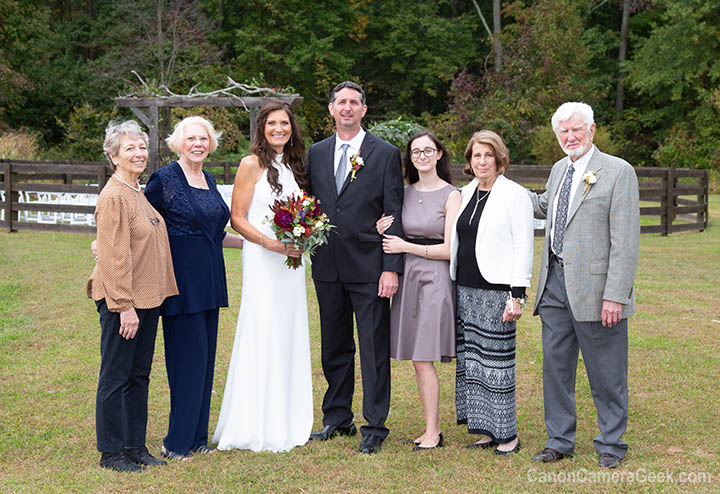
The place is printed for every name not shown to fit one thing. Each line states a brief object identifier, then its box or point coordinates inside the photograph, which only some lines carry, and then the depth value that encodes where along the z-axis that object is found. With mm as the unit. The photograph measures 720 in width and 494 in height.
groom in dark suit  4980
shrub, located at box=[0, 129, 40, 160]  23406
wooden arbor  15930
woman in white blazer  4738
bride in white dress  5012
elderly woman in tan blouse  4309
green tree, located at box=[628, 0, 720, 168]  31297
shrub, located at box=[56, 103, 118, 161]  28875
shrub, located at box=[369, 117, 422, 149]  13383
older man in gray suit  4457
